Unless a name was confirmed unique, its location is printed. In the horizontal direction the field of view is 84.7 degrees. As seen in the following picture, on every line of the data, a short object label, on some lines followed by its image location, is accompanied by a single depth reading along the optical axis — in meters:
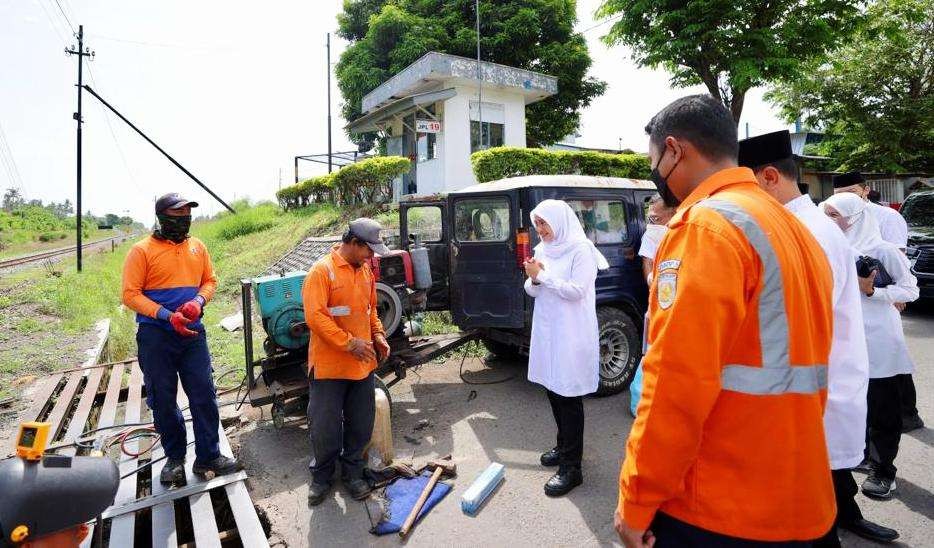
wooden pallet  2.87
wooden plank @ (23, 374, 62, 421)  4.85
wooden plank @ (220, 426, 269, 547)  2.78
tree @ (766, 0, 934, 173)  15.99
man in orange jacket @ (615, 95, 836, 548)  1.19
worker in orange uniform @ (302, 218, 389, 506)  3.34
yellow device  1.74
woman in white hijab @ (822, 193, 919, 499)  3.07
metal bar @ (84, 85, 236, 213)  16.41
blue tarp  3.05
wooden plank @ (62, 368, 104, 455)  4.36
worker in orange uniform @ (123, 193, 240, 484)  3.31
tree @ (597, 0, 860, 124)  10.50
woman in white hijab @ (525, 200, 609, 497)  3.31
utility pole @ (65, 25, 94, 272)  16.95
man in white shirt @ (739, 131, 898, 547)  2.09
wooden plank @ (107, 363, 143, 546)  2.84
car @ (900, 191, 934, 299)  7.46
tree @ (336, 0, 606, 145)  18.78
